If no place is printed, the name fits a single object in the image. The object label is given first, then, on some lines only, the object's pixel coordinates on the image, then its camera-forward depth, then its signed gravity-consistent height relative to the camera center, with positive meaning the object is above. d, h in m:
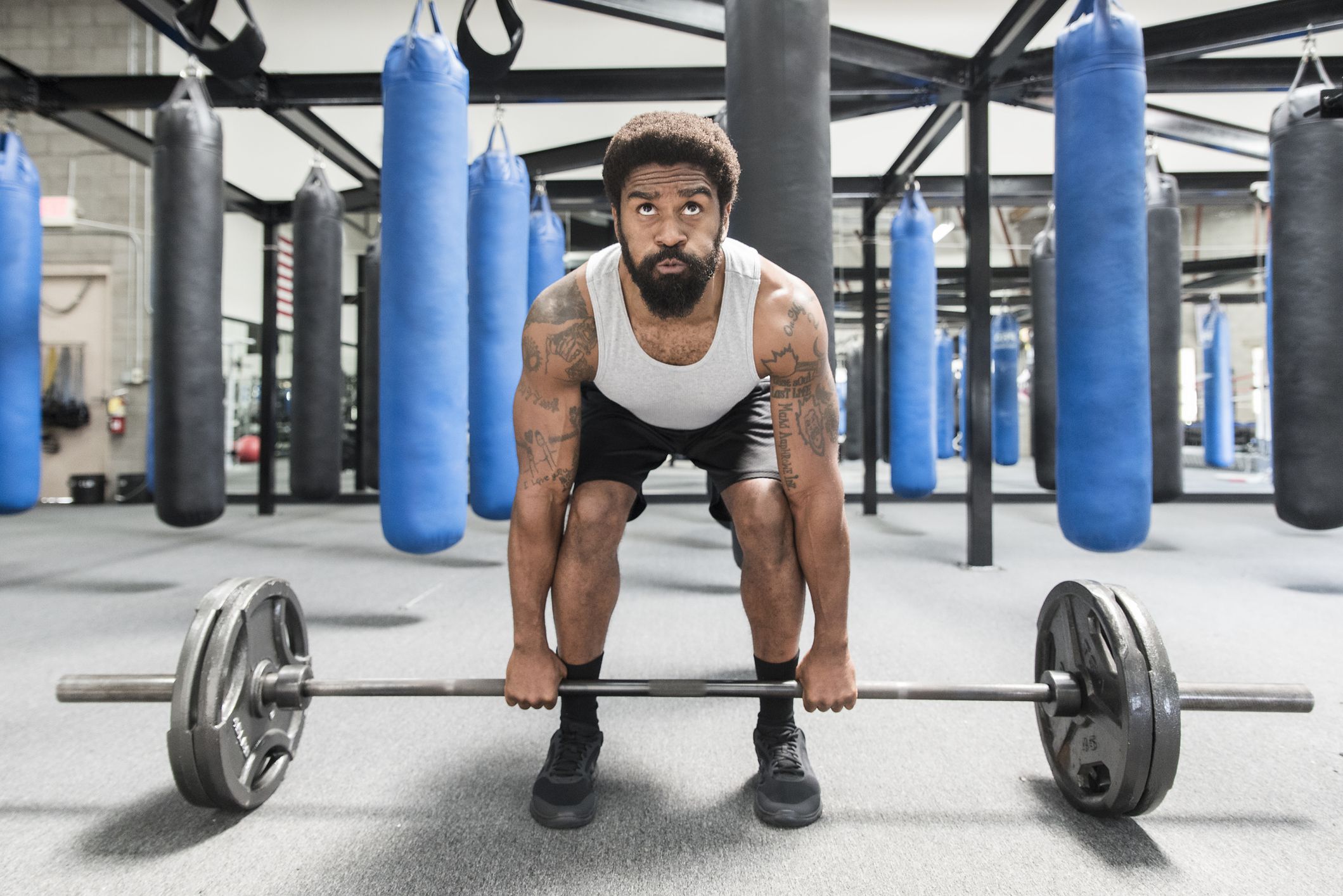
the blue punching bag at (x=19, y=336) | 2.53 +0.45
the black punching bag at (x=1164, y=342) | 2.89 +0.51
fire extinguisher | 6.25 +0.41
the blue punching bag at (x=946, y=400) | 7.49 +0.68
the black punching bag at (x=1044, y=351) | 3.66 +0.59
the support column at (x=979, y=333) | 3.06 +0.58
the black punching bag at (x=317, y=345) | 3.15 +0.55
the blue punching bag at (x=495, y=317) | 2.49 +0.53
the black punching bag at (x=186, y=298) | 2.19 +0.53
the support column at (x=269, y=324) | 4.71 +0.93
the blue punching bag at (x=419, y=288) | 1.90 +0.48
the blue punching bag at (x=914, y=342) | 3.71 +0.65
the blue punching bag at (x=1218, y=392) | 6.33 +0.64
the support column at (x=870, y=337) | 4.59 +0.87
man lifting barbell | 1.09 +0.06
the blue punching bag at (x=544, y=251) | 3.38 +1.02
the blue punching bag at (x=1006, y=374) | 5.98 +0.76
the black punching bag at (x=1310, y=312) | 2.10 +0.46
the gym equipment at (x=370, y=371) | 3.93 +0.53
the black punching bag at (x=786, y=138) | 1.42 +0.67
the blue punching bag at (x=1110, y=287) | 1.81 +0.46
